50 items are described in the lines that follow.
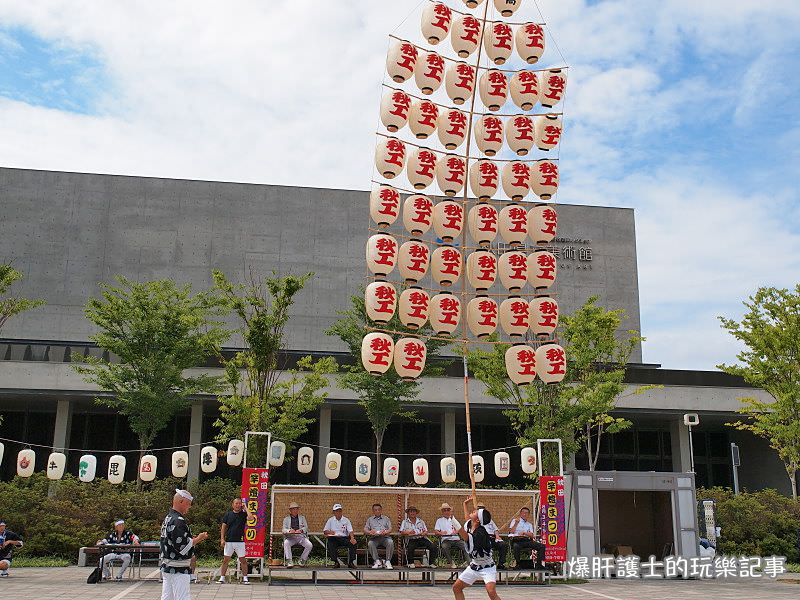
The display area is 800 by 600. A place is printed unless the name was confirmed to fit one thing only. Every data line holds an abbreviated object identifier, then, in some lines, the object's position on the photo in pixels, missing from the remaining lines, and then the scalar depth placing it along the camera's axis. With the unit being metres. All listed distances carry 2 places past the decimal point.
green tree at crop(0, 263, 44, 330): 23.00
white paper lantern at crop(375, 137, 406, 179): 19.03
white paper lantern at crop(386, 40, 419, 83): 19.47
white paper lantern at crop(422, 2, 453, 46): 19.67
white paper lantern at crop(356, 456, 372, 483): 23.41
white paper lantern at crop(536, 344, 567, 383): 19.56
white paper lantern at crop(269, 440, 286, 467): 19.69
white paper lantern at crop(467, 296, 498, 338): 19.23
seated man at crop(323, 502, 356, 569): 17.23
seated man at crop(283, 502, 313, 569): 17.31
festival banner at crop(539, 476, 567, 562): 17.69
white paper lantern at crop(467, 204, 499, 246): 19.50
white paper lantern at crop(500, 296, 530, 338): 19.33
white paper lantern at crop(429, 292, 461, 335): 19.06
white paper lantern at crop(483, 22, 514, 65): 20.08
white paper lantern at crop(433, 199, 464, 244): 19.16
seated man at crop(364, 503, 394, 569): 17.66
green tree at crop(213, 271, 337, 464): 21.77
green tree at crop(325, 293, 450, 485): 27.61
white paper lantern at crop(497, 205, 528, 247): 19.58
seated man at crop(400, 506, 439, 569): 17.86
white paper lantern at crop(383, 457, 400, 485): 22.67
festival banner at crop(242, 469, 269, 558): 16.83
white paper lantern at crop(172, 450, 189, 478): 22.97
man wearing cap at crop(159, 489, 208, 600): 9.09
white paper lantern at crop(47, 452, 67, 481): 21.56
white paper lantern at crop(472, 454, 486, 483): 23.29
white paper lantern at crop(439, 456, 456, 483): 22.84
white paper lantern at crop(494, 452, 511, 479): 23.33
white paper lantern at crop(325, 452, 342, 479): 23.77
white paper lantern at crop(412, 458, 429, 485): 23.08
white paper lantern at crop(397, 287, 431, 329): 18.88
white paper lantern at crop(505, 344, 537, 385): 19.56
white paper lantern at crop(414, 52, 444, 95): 19.64
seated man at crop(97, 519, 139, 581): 16.77
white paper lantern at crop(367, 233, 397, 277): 18.75
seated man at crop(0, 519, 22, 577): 16.77
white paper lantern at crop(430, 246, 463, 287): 19.03
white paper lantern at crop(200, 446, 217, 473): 22.16
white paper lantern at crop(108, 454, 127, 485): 21.81
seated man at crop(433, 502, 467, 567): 18.00
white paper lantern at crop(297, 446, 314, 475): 23.19
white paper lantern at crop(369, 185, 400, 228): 18.94
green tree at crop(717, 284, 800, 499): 26.47
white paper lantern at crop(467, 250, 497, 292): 19.25
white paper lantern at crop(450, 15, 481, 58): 19.89
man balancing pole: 11.56
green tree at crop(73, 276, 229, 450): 25.52
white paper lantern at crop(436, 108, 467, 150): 19.59
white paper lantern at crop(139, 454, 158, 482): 22.11
